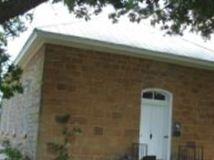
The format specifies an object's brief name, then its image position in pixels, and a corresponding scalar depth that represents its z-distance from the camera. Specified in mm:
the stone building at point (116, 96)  16531
